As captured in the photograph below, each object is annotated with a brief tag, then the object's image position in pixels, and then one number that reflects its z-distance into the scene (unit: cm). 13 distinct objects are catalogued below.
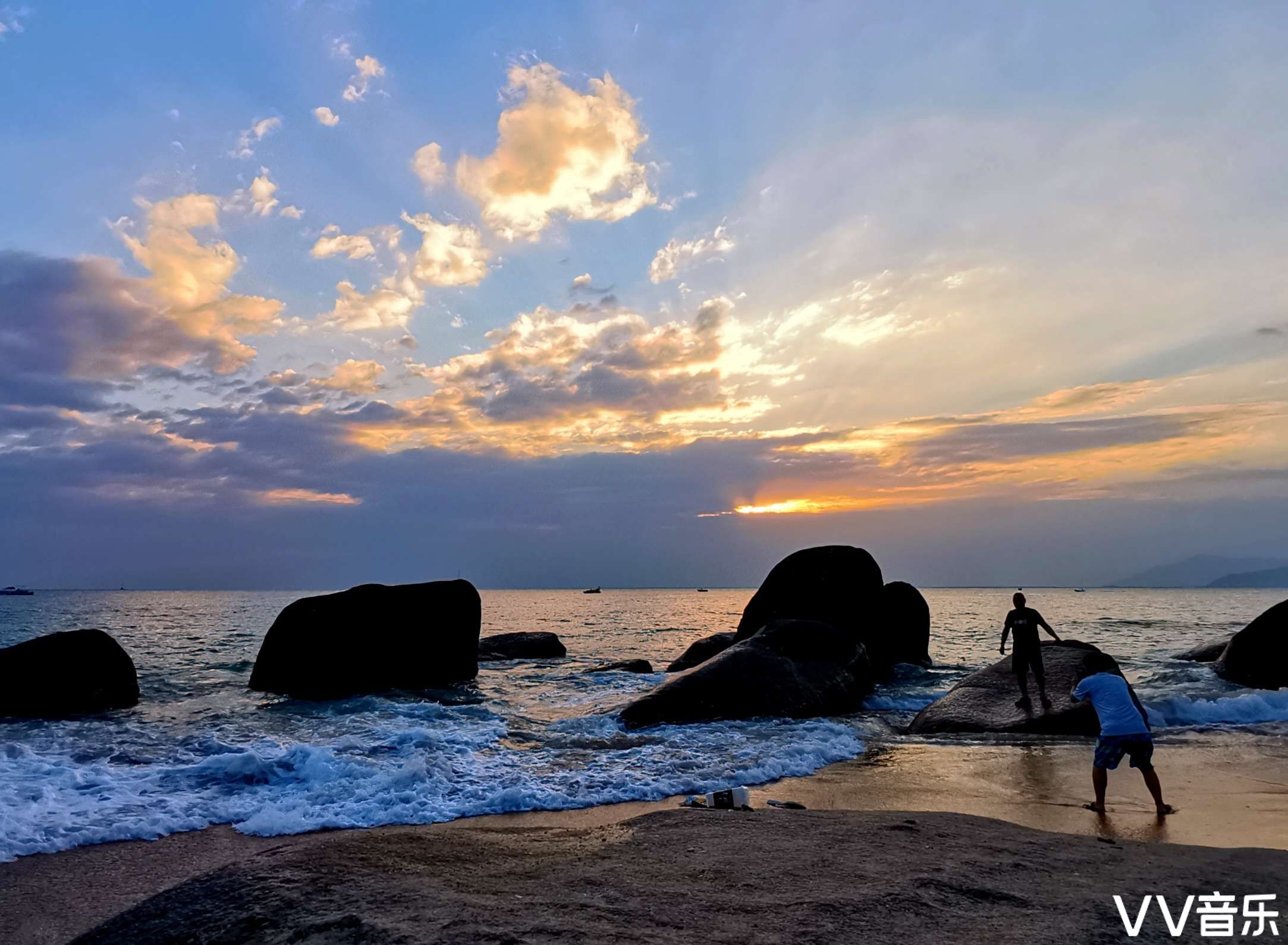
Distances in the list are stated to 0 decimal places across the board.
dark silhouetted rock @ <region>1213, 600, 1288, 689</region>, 1975
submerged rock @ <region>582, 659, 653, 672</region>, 2569
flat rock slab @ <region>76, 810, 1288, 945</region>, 407
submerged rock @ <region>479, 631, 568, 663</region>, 3141
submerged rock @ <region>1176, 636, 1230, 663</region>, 2578
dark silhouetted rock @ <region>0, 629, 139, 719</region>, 1525
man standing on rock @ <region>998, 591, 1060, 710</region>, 1409
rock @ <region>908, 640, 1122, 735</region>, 1324
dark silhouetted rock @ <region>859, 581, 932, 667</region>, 2416
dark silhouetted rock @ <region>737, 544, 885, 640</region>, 2206
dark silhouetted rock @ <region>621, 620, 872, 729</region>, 1502
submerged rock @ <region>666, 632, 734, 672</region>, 2458
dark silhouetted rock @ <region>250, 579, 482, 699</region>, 1925
